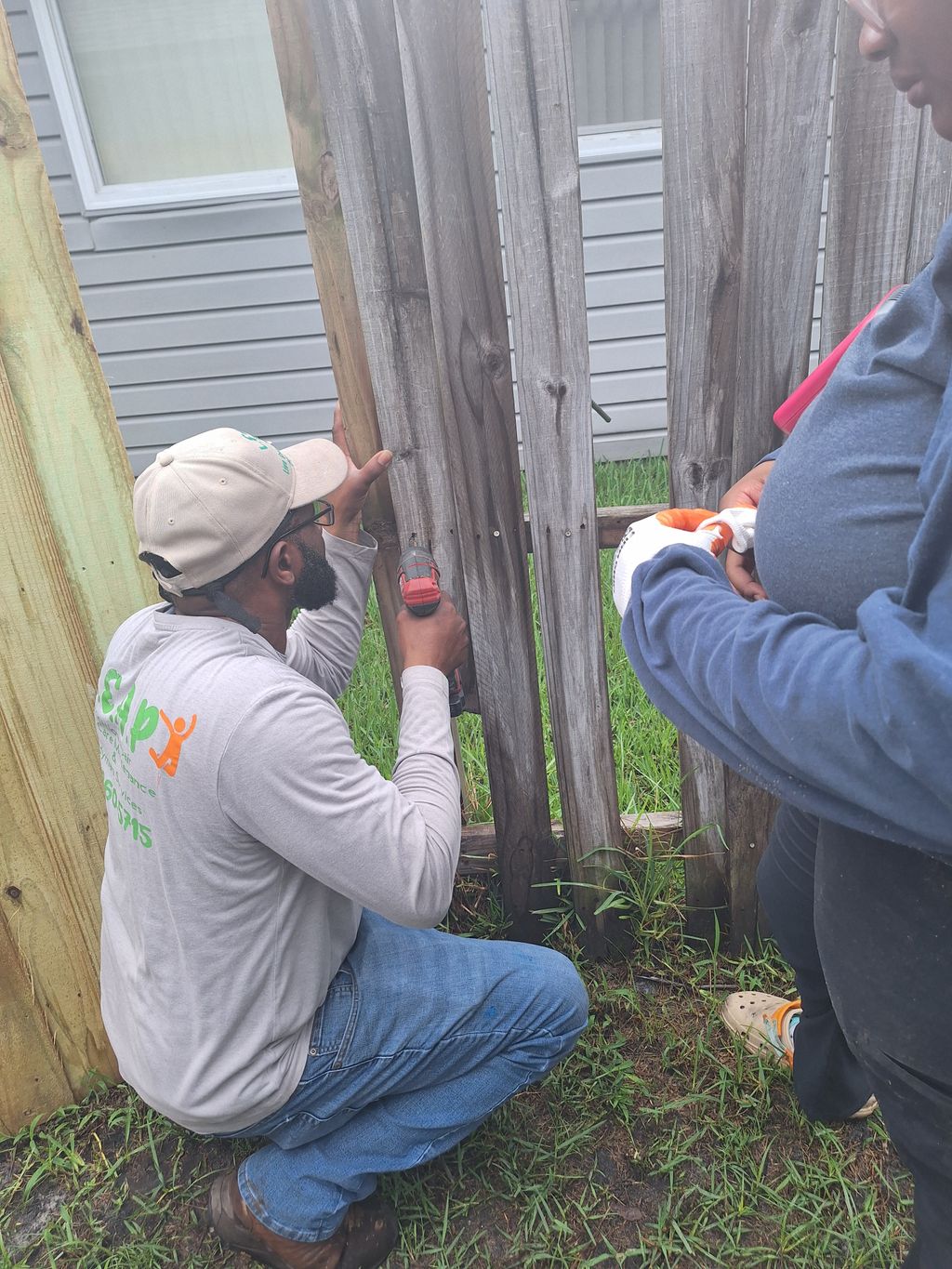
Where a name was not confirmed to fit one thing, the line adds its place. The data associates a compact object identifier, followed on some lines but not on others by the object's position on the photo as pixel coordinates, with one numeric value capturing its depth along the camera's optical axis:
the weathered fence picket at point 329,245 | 1.65
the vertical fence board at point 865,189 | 1.61
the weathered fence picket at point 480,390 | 1.65
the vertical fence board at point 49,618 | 1.71
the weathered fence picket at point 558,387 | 1.63
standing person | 0.81
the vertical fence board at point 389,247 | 1.64
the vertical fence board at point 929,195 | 1.63
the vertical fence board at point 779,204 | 1.58
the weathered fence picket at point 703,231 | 1.60
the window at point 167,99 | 5.26
